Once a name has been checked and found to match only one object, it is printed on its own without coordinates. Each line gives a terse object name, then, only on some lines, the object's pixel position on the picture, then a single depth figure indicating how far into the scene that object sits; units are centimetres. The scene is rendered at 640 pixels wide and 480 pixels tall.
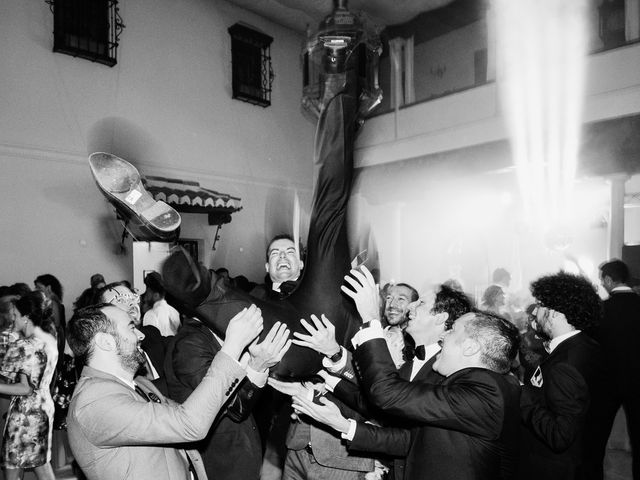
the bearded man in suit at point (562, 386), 207
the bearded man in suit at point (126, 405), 156
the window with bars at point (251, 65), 928
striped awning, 739
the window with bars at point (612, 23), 741
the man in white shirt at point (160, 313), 455
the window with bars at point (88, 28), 693
